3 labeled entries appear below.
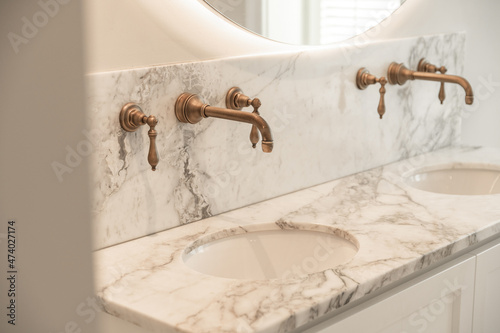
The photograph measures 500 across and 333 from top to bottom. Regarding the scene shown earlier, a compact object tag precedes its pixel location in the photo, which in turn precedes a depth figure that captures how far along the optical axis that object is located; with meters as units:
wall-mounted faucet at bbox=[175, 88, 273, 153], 1.30
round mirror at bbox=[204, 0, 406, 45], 1.44
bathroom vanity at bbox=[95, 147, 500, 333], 1.01
